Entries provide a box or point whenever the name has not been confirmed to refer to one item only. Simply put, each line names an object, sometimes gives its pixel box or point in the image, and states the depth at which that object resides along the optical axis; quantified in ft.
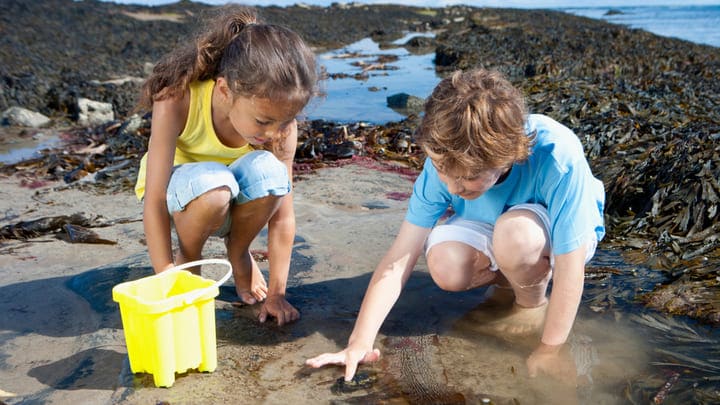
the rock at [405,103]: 26.35
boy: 6.03
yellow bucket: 5.71
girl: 7.07
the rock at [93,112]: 24.11
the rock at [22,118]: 22.69
